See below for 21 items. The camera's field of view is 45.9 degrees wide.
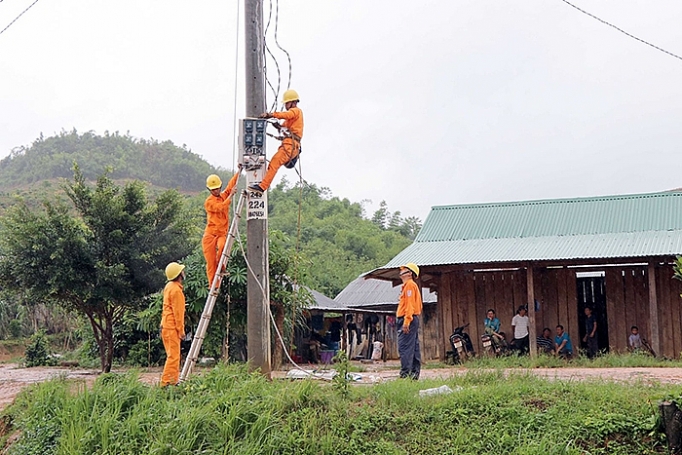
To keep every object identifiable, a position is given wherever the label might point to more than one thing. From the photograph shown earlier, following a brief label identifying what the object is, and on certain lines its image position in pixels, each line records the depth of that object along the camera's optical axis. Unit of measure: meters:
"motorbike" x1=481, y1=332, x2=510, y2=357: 18.34
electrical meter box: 10.76
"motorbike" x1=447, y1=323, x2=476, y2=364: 18.41
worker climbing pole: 10.82
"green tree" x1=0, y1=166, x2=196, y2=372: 15.54
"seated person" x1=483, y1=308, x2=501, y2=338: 18.58
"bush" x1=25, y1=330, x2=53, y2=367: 22.25
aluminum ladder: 10.29
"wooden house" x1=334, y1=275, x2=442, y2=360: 30.19
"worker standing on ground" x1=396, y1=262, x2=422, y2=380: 11.77
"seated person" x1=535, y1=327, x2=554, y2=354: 18.12
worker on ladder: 12.14
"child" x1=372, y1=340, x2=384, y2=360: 28.34
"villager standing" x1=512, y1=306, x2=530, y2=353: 18.25
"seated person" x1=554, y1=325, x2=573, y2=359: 18.08
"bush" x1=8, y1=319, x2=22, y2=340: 30.62
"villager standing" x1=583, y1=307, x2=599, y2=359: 18.28
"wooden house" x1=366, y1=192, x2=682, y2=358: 17.45
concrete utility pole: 10.59
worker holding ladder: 10.30
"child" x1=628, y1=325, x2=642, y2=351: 17.77
